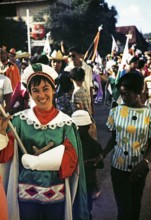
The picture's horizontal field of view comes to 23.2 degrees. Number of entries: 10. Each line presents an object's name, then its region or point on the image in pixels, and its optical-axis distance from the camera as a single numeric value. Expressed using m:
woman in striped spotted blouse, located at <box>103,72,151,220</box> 2.50
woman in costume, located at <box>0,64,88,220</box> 2.20
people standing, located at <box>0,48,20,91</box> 3.94
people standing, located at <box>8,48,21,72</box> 3.90
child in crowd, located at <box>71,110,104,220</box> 2.61
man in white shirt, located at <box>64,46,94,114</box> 3.48
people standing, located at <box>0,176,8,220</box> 2.04
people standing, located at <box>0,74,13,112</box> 3.50
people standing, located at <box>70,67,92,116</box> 3.37
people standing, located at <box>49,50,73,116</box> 3.13
